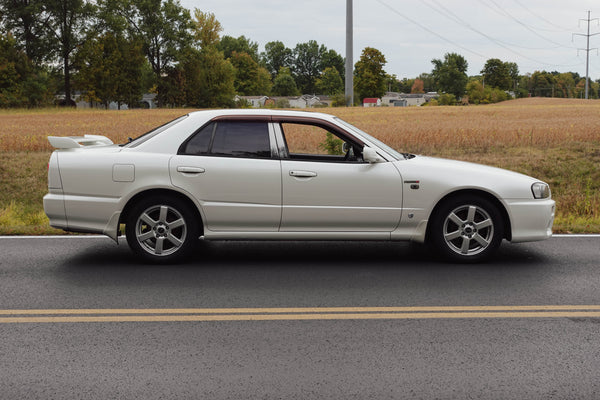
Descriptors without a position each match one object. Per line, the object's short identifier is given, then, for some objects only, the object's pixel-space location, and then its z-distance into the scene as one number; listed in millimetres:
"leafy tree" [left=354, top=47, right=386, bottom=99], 112750
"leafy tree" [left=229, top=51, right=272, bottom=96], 129625
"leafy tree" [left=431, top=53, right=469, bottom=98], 159250
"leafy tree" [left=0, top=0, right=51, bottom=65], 72062
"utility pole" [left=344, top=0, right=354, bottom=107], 51000
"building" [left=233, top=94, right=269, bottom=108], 125531
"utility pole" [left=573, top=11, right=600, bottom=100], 108500
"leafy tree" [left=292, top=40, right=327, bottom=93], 166500
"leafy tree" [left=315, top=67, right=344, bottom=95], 153750
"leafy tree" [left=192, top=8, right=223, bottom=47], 90375
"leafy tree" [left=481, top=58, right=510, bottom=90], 162375
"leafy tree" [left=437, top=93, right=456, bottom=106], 135875
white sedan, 7191
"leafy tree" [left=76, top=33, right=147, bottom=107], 74438
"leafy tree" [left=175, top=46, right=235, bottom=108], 82750
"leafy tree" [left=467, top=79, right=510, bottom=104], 137375
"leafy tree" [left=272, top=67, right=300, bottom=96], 145125
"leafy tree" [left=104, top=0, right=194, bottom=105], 80688
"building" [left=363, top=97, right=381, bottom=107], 111838
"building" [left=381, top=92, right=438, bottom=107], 180638
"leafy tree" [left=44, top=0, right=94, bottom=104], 73438
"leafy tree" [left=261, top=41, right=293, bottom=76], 165500
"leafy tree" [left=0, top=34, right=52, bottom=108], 67250
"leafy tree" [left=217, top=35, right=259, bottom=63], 143250
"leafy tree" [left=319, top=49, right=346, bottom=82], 165300
